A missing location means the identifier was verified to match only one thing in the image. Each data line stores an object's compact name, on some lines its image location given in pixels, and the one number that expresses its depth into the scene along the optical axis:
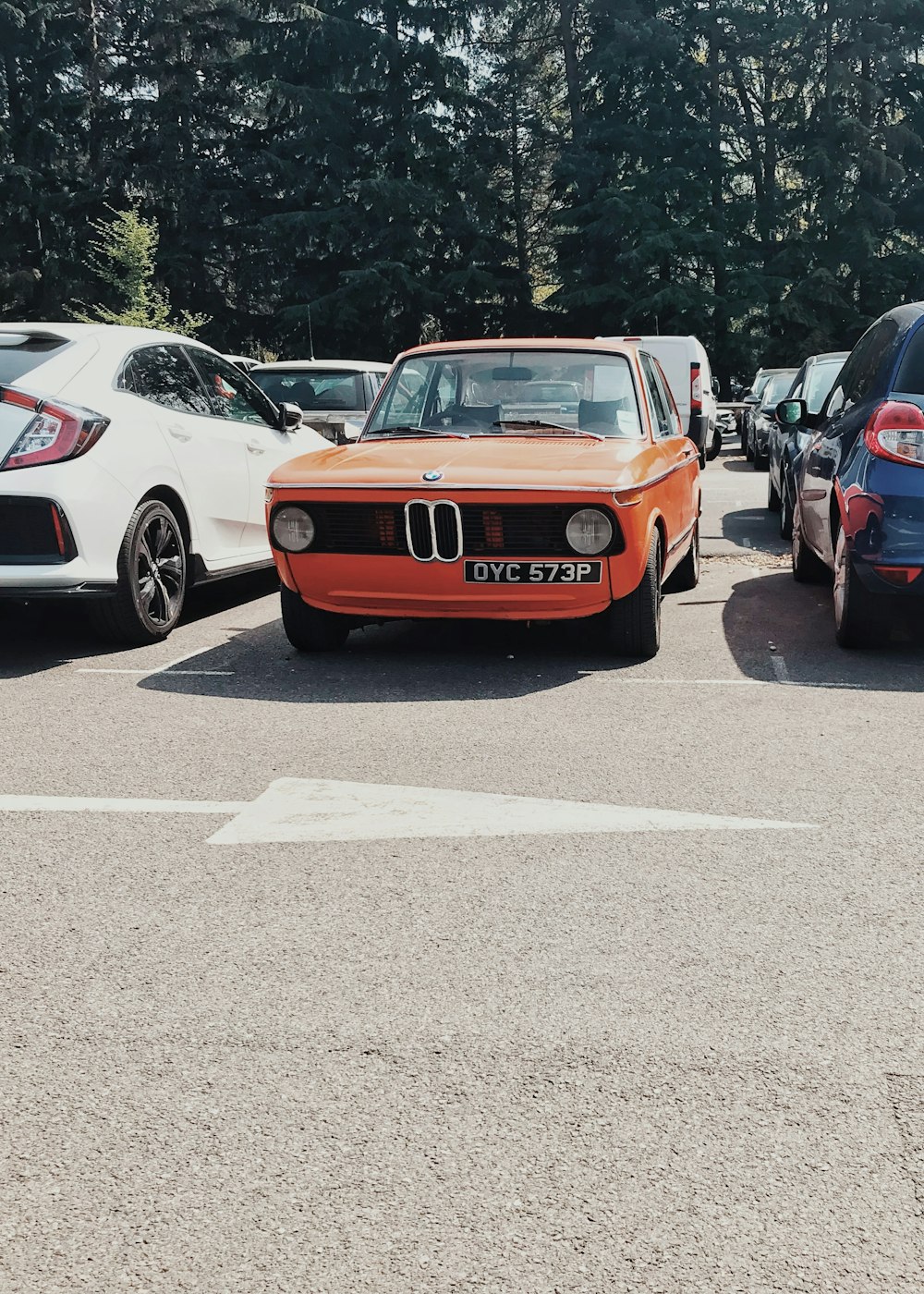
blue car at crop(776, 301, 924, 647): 6.79
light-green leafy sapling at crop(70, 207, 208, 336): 32.59
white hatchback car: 6.97
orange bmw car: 6.62
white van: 19.89
